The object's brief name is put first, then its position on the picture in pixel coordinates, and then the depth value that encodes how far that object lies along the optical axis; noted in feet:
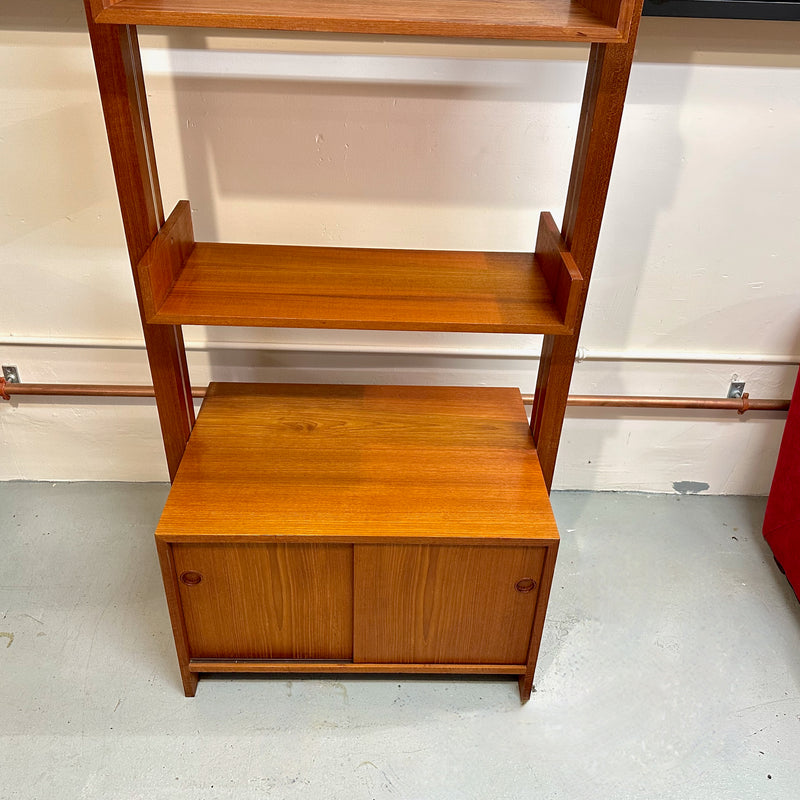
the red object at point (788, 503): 7.30
